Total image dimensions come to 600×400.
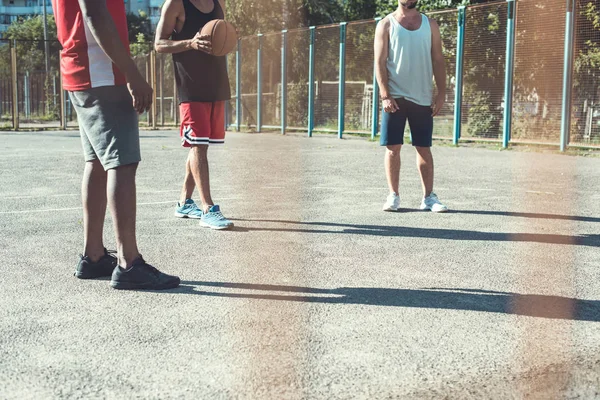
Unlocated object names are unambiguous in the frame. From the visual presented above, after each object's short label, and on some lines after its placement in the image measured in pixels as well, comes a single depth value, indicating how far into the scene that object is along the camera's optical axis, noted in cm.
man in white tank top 718
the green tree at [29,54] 2577
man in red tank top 411
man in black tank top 614
